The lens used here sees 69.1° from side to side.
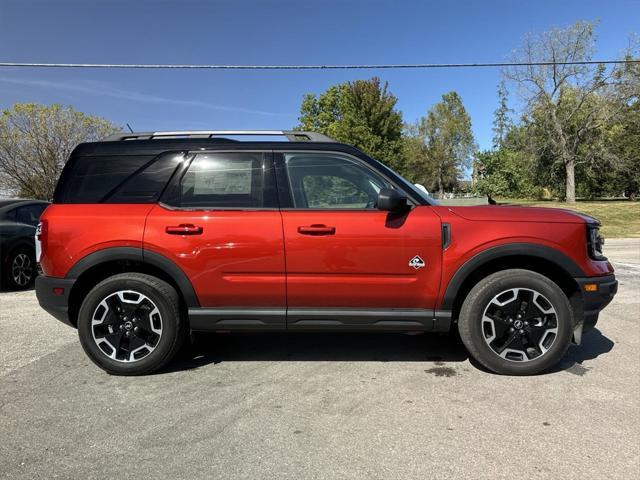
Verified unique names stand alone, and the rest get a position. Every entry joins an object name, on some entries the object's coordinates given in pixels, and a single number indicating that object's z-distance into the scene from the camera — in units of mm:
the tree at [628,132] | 29578
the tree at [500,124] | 45281
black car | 7508
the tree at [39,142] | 29562
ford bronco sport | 3758
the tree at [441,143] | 56500
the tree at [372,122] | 37188
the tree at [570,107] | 30344
